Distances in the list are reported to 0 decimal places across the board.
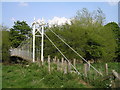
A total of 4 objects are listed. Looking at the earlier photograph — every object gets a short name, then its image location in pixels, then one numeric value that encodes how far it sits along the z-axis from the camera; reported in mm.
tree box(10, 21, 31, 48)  17322
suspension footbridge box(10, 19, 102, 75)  10836
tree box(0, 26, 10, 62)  11227
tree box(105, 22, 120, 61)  17791
